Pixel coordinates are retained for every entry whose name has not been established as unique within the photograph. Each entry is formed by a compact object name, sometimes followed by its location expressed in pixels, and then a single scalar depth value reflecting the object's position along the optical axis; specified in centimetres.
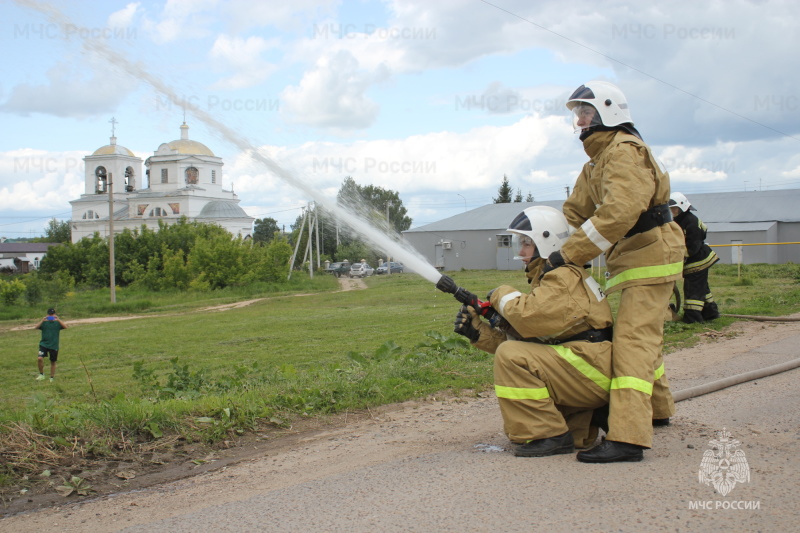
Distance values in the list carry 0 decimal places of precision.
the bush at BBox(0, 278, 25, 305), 3951
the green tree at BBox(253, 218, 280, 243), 9534
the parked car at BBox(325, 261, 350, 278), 6531
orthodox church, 7700
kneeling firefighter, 451
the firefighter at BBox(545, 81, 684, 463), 440
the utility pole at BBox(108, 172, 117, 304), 4365
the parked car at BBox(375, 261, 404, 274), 6021
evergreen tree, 9469
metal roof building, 4522
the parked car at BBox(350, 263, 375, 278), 6231
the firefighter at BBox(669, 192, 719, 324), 1093
